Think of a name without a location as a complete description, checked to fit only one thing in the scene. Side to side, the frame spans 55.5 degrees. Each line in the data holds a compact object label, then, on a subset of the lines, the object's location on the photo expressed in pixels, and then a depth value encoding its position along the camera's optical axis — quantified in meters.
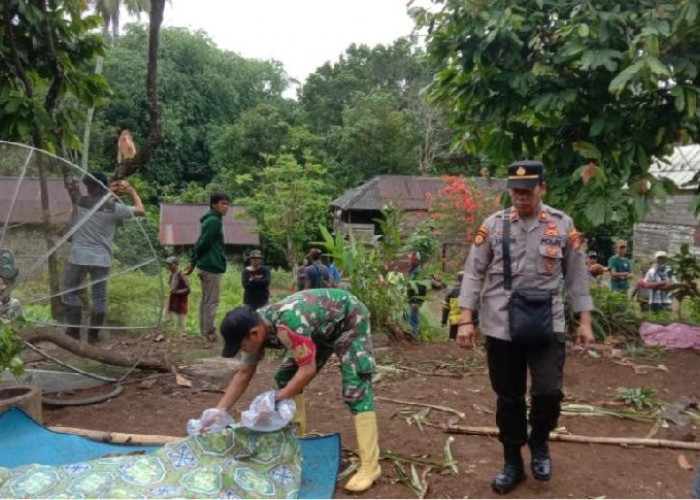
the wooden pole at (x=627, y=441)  4.01
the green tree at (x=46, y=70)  5.56
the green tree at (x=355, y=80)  29.34
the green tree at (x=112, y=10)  21.83
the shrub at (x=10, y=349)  3.91
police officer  3.20
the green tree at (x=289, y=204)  17.61
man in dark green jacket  6.94
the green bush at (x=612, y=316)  7.13
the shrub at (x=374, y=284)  7.17
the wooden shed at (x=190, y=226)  21.14
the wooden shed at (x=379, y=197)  20.36
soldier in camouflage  3.19
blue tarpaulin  3.46
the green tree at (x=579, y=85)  5.43
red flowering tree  17.64
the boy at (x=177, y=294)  8.11
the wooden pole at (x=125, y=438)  3.93
